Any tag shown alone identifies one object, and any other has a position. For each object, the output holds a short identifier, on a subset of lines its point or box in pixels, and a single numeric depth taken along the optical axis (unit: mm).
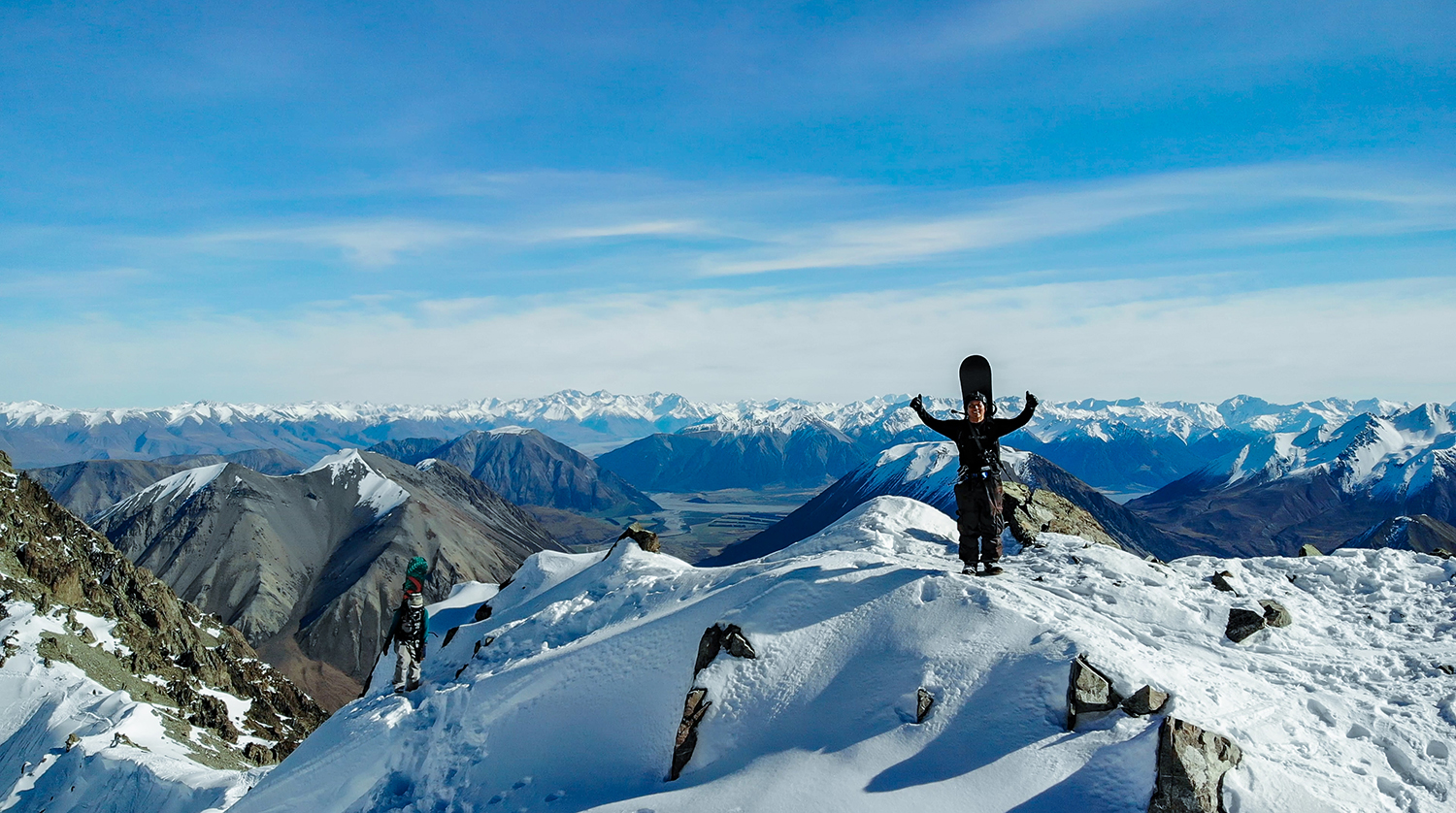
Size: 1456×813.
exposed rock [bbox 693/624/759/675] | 14383
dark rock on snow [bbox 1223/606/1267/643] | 14633
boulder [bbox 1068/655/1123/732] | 11008
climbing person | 19297
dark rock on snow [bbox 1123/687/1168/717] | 10828
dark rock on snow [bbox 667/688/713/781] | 12781
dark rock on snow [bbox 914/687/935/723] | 11938
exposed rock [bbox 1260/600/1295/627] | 15180
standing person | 15953
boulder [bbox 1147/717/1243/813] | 9414
